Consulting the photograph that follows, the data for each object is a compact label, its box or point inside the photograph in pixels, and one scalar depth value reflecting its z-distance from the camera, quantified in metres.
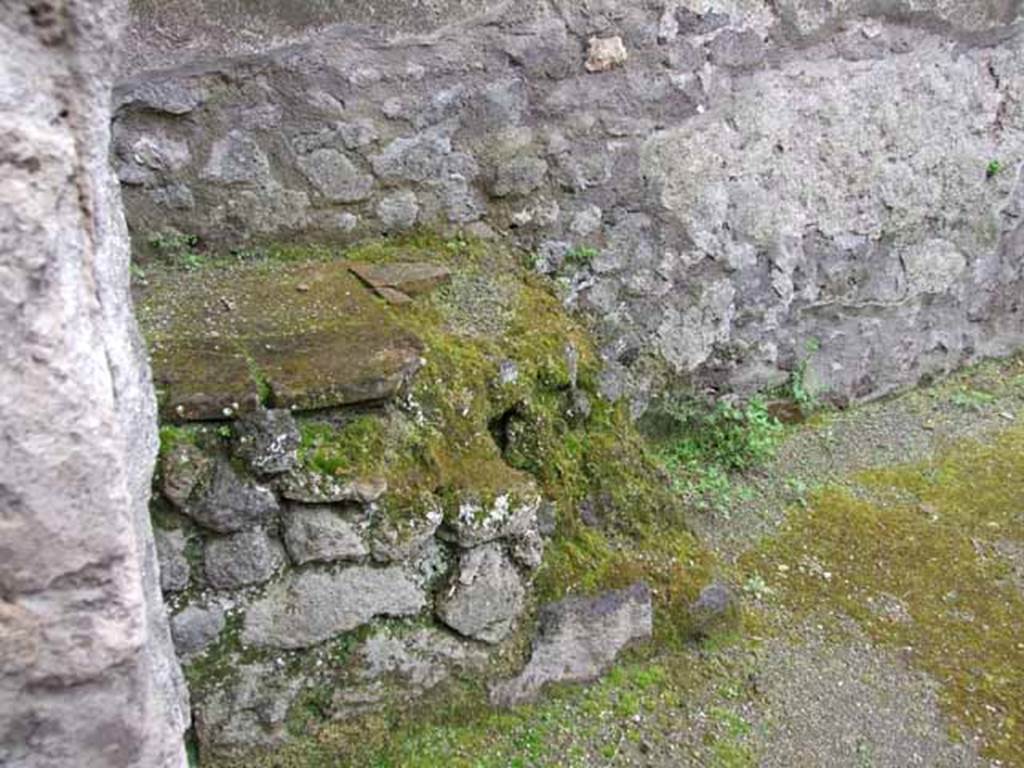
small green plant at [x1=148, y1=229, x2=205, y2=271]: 2.33
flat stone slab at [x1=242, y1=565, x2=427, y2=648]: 1.82
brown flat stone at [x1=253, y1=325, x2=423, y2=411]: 1.83
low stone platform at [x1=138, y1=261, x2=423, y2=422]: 1.79
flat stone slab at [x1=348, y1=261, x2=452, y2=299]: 2.30
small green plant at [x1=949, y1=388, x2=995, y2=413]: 3.40
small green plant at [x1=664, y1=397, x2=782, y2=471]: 3.00
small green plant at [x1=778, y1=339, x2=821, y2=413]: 3.23
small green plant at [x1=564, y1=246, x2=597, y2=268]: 2.79
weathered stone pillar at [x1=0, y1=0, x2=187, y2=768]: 0.80
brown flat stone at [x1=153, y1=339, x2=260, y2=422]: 1.75
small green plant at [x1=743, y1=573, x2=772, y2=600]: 2.45
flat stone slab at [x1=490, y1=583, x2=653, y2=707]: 2.08
